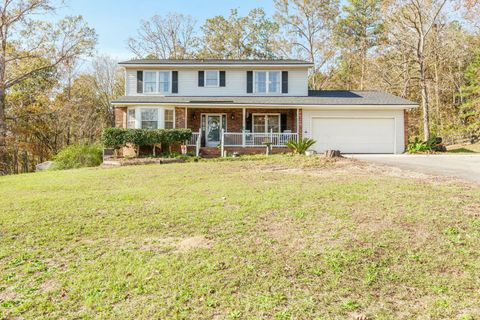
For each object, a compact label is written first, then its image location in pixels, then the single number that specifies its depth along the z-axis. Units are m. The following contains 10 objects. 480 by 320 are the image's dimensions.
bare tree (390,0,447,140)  20.53
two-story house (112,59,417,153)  16.97
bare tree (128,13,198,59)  30.64
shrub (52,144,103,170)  15.11
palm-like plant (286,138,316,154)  14.27
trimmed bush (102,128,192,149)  14.68
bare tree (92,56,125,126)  29.25
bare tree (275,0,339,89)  29.52
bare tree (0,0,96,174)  20.12
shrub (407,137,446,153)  16.72
